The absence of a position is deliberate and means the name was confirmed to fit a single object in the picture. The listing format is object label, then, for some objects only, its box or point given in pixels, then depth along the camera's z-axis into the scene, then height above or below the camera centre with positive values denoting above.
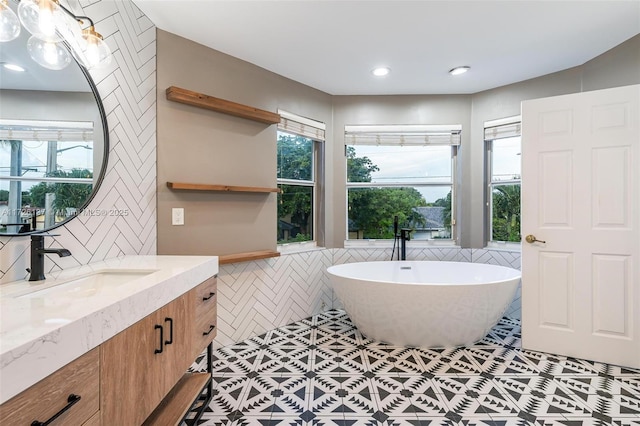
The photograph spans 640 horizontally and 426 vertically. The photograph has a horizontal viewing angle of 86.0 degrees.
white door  2.45 -0.05
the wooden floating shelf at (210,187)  2.45 +0.22
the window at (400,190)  3.99 +0.32
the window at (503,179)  3.59 +0.42
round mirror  1.47 +0.36
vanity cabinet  0.81 -0.50
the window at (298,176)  3.47 +0.43
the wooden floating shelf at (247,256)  2.70 -0.33
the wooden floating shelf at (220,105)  2.47 +0.88
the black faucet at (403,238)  3.71 -0.23
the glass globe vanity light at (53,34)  1.27 +0.75
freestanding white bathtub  2.61 -0.72
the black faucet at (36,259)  1.47 -0.19
